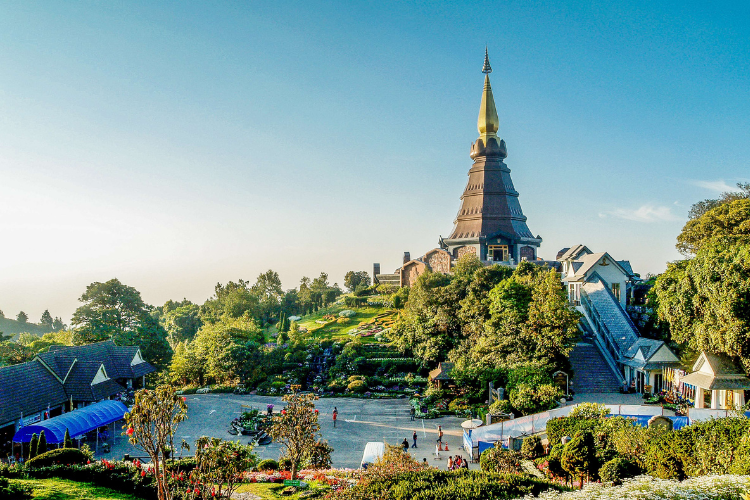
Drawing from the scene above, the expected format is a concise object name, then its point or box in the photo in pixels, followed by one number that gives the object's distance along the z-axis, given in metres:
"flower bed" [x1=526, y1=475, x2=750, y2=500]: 10.28
